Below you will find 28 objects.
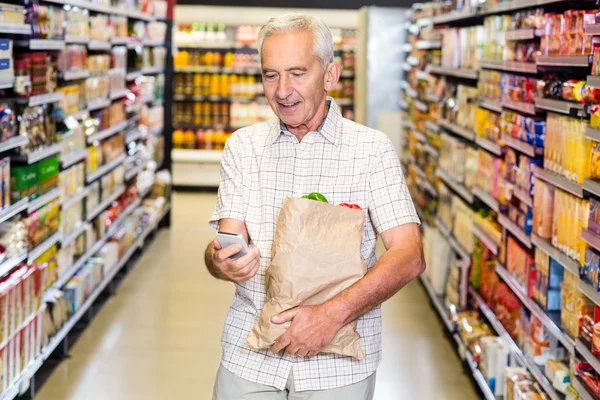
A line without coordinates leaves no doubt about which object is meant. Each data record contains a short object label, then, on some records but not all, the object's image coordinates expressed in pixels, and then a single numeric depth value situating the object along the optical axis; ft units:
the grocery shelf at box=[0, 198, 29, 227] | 14.15
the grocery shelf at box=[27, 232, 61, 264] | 16.01
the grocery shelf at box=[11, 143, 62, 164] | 15.83
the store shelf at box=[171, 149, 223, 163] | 42.47
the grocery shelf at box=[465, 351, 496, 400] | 16.01
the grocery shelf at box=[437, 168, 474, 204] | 20.17
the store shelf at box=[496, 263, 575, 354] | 12.54
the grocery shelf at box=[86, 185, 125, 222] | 22.03
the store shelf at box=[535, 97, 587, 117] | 11.97
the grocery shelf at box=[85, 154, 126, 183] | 21.67
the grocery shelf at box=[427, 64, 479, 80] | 20.71
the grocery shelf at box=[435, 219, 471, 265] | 20.35
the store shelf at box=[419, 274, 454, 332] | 20.88
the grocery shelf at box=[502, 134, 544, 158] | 14.49
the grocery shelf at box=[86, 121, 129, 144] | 21.76
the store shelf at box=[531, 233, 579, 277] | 12.14
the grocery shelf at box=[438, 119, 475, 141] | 20.38
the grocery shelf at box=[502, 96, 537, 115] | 14.81
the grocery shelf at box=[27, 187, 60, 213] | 16.02
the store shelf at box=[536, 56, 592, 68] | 11.60
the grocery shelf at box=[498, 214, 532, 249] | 14.87
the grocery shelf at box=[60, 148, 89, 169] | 18.88
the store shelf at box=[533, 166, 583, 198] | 12.09
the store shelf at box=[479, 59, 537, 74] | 14.98
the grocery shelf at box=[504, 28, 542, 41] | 14.70
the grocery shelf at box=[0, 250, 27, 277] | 14.28
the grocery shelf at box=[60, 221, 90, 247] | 19.05
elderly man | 7.61
